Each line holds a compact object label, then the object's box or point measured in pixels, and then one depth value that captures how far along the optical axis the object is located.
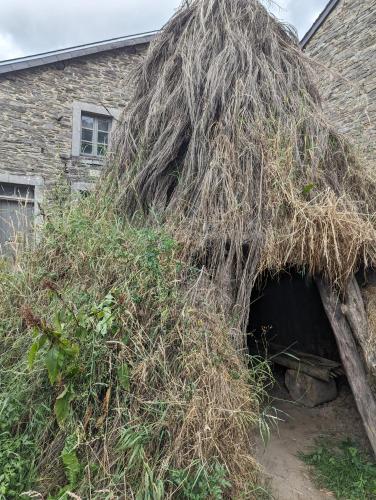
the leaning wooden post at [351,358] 2.95
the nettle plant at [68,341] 2.07
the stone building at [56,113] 8.60
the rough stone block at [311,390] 4.52
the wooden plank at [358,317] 2.95
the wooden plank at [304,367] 4.52
